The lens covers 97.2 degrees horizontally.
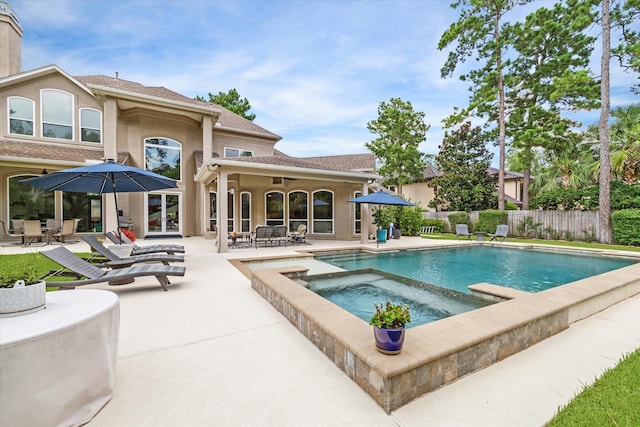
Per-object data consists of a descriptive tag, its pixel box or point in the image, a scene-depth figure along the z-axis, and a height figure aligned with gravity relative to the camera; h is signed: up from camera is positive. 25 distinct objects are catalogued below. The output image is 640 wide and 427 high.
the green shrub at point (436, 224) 22.05 -1.06
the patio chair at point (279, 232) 11.99 -0.90
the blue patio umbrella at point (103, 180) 6.45 +0.85
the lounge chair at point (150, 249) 8.06 -1.08
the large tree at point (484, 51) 19.14 +11.30
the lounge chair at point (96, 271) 4.91 -1.12
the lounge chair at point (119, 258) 6.30 -1.08
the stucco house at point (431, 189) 29.03 +2.35
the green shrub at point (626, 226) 13.18 -0.81
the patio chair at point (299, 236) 13.38 -1.17
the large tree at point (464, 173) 23.31 +3.24
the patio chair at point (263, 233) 11.72 -0.91
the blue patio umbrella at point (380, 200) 12.21 +0.48
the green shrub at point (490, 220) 18.20 -0.65
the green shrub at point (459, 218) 20.47 -0.57
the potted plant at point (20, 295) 2.10 -0.63
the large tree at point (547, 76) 16.34 +8.90
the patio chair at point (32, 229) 11.02 -0.63
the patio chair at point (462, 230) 16.48 -1.16
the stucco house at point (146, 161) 12.73 +2.37
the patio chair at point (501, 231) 15.38 -1.15
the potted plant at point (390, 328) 2.49 -1.05
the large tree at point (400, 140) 27.84 +7.10
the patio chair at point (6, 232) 12.65 -0.86
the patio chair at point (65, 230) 12.10 -0.76
